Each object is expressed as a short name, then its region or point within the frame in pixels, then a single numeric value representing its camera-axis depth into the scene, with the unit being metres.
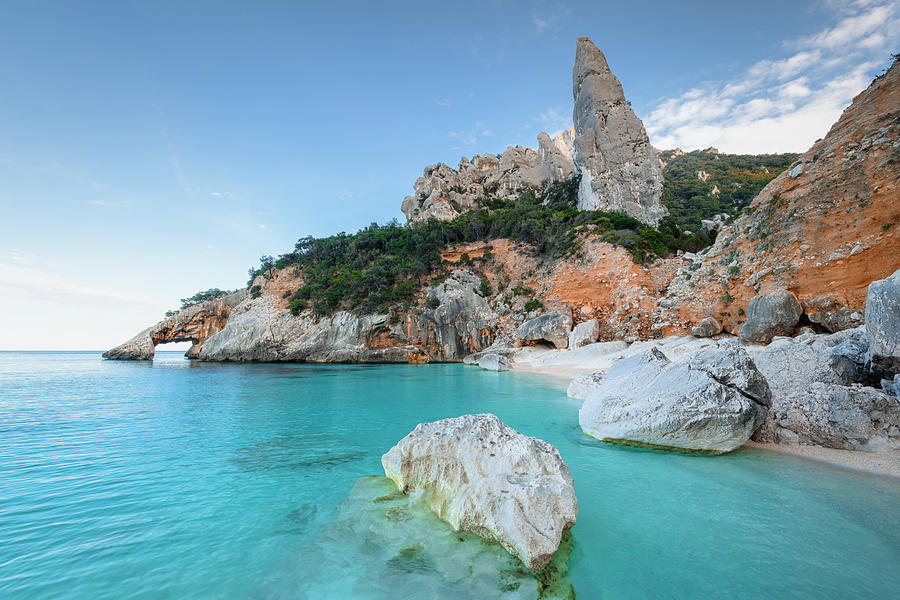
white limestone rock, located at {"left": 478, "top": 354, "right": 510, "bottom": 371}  26.59
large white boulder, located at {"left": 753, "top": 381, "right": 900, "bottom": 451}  5.98
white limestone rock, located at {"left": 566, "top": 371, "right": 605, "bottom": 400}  13.22
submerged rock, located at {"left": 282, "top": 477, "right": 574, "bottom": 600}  3.08
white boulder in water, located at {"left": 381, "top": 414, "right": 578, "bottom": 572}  3.38
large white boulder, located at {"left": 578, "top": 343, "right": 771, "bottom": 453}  6.35
